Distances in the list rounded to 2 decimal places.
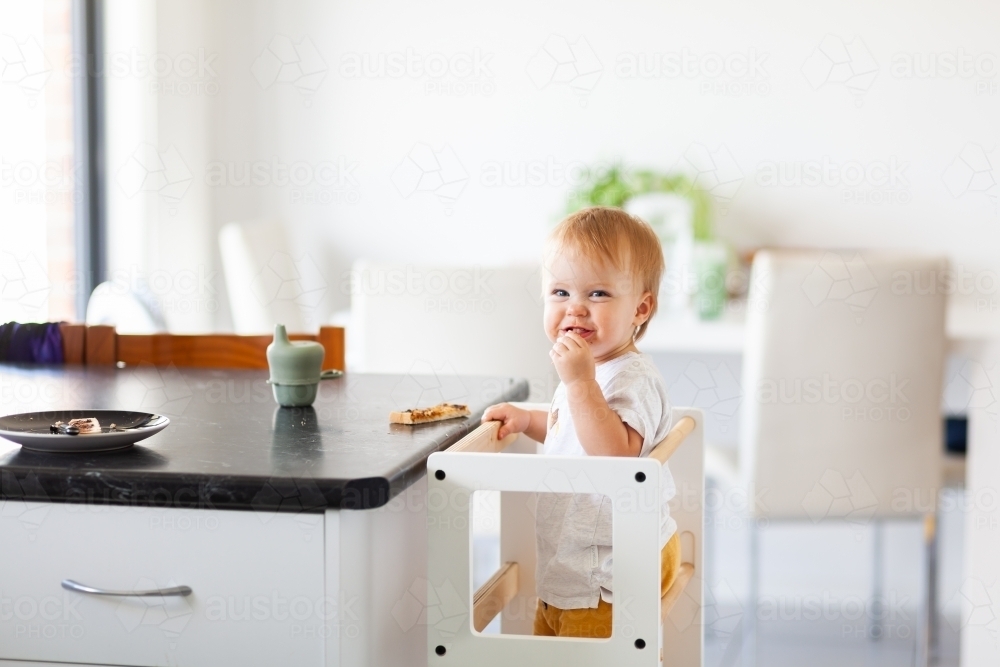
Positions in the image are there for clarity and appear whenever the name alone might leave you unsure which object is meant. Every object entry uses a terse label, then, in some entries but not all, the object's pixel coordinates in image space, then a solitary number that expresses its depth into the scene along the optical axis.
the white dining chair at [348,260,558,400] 3.85
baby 2.63
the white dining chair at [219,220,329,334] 5.16
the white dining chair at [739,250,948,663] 3.80
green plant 5.47
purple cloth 3.29
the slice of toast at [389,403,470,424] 2.73
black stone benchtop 2.39
